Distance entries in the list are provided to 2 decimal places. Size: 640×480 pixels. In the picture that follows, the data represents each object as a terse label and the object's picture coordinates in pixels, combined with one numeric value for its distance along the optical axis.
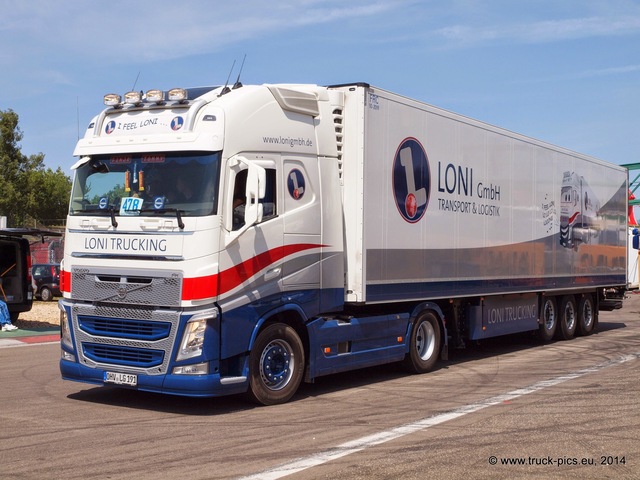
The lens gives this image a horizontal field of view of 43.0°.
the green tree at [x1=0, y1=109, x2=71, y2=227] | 43.34
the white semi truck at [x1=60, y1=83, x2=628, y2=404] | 8.70
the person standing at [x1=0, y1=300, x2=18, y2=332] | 18.25
